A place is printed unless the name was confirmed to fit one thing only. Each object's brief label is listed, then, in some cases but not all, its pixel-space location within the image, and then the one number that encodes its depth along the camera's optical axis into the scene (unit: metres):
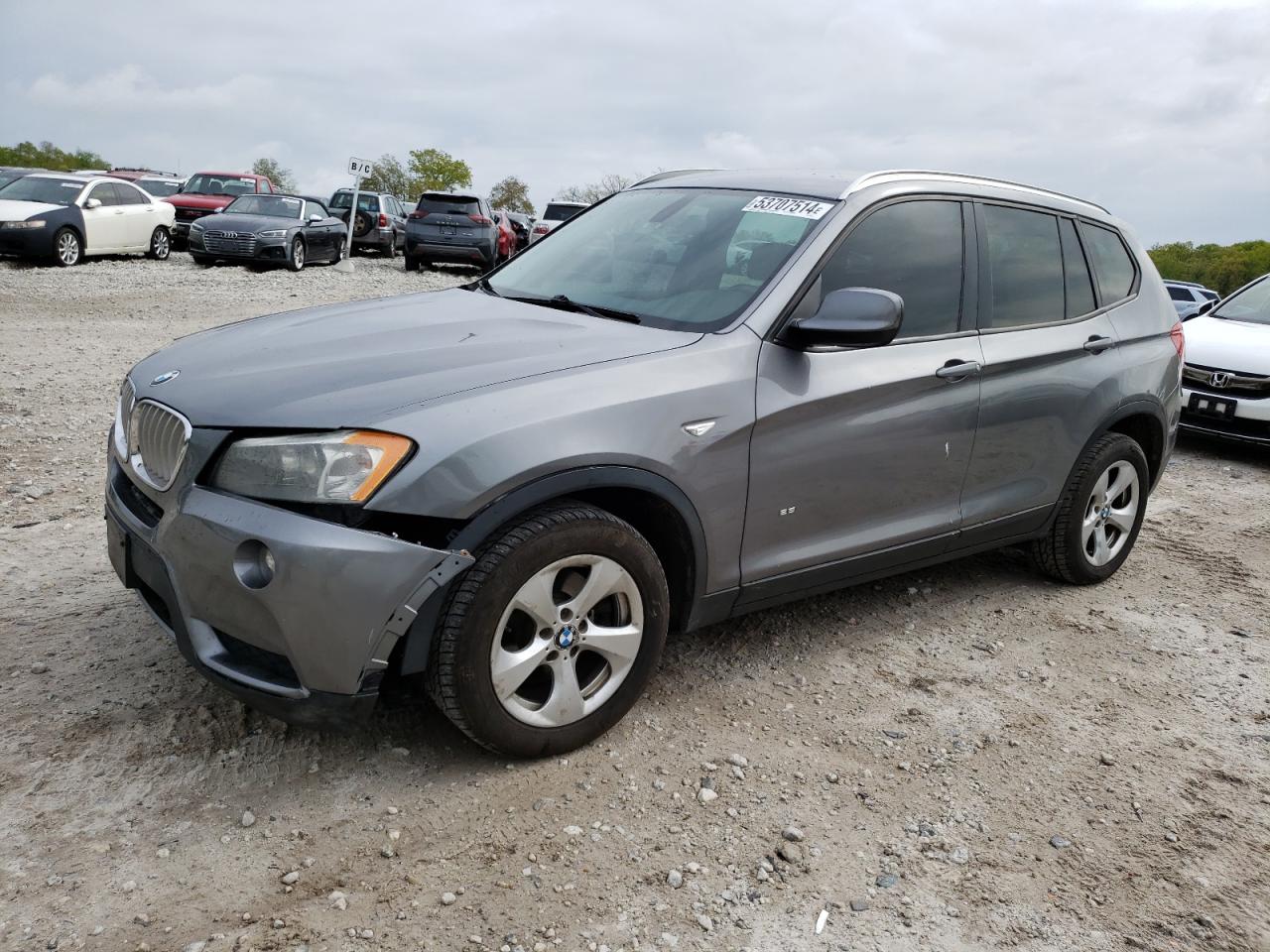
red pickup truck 21.22
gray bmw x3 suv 2.71
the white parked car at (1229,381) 8.08
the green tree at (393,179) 85.50
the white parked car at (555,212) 26.05
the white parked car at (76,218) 16.45
